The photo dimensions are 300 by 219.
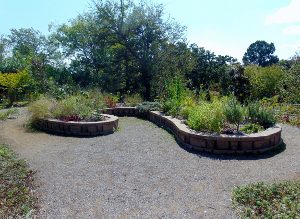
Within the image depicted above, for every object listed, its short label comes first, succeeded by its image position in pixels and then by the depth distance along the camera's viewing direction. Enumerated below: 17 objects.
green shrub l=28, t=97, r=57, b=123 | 6.10
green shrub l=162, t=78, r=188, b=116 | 6.21
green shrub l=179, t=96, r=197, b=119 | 5.65
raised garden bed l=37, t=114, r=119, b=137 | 5.49
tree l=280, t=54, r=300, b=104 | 7.02
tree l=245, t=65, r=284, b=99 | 9.96
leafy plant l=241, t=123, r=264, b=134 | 4.41
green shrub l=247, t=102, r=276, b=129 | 4.78
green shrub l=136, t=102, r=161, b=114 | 7.30
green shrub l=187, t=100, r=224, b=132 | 4.40
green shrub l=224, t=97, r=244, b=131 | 4.49
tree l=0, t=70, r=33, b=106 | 10.06
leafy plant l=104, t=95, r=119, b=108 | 8.14
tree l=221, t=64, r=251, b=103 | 7.33
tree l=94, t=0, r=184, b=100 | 10.35
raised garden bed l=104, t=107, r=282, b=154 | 3.95
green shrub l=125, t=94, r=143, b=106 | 8.43
